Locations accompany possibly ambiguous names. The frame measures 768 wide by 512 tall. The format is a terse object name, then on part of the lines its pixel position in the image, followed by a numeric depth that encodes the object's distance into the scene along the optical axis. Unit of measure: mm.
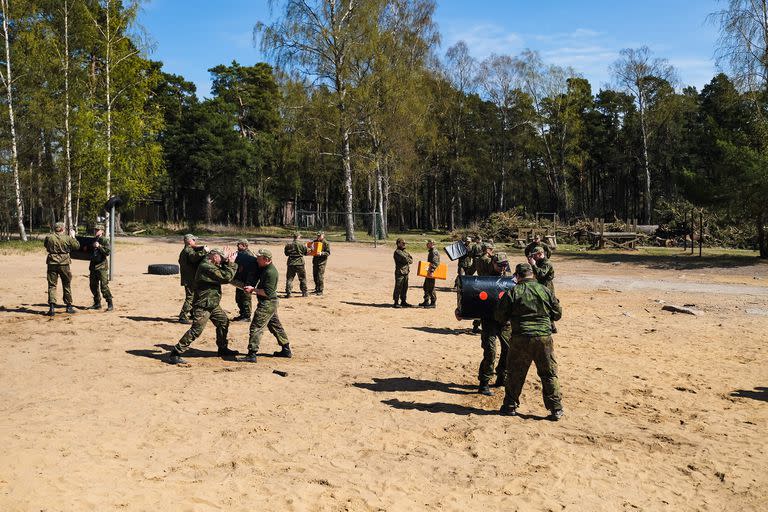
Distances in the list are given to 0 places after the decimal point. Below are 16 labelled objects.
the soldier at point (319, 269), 17078
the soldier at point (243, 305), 13023
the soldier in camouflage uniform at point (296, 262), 16250
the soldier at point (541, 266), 10999
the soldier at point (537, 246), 13027
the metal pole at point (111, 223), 16939
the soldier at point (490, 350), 8531
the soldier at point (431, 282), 15414
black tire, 20078
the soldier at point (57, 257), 12953
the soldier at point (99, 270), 13406
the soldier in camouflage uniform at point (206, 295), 9484
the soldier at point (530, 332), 7312
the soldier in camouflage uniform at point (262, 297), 9805
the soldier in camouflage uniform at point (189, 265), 11131
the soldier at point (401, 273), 15672
